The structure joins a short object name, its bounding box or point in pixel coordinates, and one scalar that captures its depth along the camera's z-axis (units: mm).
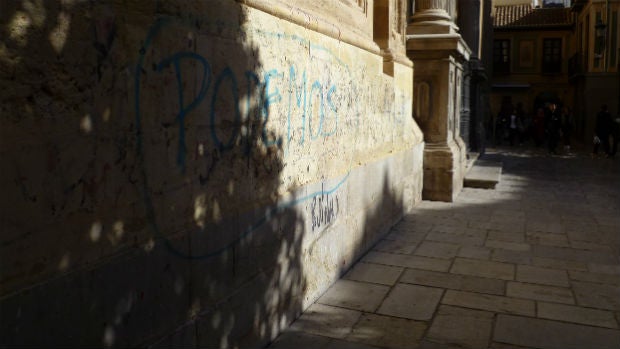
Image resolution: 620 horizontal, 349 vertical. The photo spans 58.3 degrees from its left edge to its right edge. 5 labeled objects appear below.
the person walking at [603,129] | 15906
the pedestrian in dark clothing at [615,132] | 16156
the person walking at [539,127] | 21609
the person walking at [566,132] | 19664
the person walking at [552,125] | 17359
